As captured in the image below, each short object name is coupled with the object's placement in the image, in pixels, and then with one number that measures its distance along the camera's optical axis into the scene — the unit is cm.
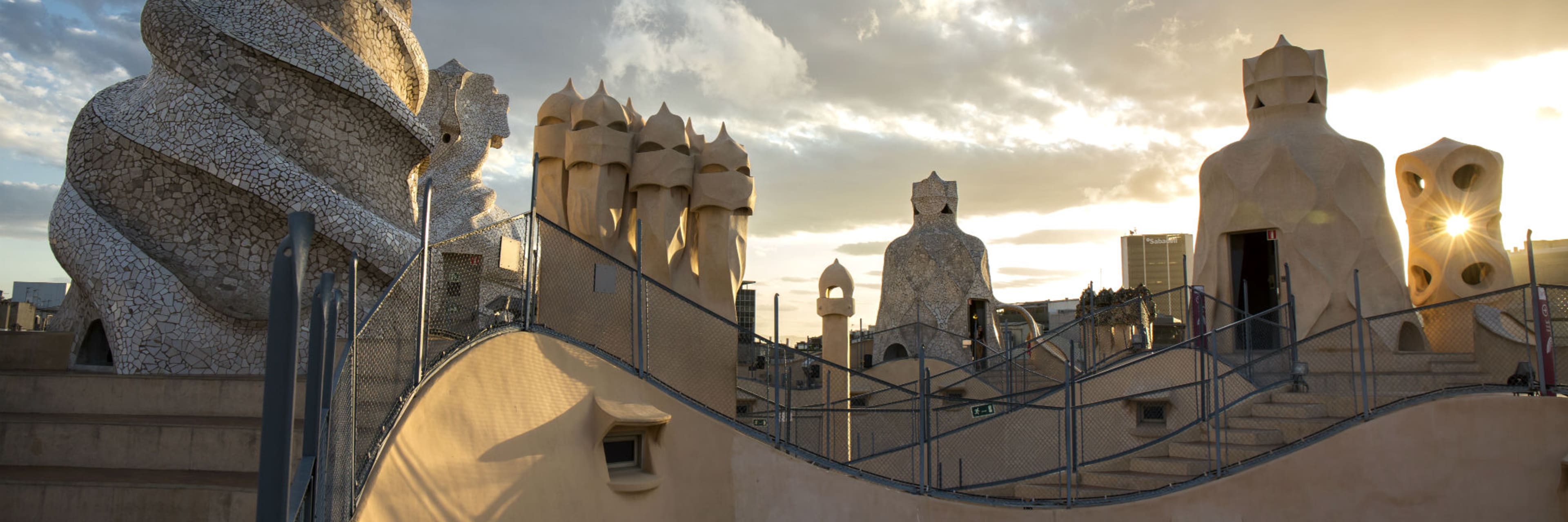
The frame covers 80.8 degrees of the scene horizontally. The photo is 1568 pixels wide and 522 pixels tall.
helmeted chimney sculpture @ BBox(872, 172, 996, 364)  3142
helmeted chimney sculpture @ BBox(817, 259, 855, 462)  1716
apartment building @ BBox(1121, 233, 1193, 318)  13662
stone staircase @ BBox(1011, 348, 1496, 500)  1114
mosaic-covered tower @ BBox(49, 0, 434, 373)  885
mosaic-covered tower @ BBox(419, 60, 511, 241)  2681
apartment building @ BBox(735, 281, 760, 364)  5006
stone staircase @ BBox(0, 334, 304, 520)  632
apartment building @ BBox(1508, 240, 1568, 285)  3706
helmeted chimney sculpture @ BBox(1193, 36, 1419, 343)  1543
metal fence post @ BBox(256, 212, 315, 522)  293
